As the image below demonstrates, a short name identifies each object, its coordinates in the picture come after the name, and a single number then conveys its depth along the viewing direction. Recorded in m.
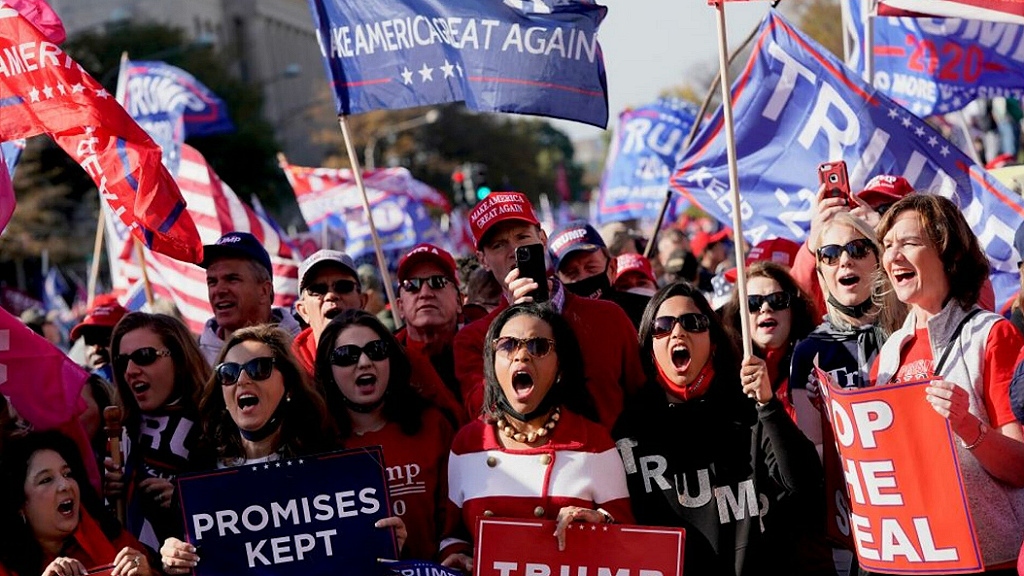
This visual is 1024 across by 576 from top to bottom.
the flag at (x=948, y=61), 9.54
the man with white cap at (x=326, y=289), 6.37
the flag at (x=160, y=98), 11.55
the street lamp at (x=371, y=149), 41.04
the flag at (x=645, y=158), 14.42
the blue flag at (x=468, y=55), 6.60
